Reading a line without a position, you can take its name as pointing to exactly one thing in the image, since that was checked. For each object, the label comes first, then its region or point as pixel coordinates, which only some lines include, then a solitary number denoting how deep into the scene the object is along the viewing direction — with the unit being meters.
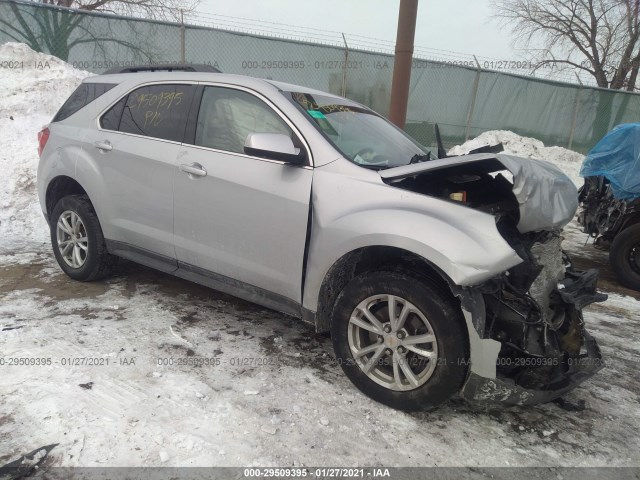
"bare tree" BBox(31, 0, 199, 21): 16.07
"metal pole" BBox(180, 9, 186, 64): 9.07
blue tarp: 5.39
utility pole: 5.73
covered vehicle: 5.35
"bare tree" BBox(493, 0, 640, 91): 20.27
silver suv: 2.48
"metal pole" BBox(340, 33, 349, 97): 10.24
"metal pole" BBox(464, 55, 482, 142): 11.47
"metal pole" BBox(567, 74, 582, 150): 12.71
